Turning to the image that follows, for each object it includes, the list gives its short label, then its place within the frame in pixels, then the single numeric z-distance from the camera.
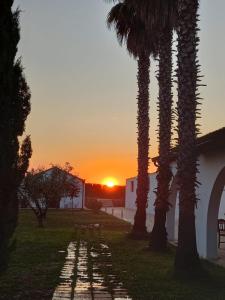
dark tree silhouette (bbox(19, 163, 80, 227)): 29.10
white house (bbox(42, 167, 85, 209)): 58.03
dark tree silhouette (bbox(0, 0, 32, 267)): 8.32
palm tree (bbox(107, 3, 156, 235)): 19.22
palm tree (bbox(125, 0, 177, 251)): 16.12
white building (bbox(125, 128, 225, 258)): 14.31
